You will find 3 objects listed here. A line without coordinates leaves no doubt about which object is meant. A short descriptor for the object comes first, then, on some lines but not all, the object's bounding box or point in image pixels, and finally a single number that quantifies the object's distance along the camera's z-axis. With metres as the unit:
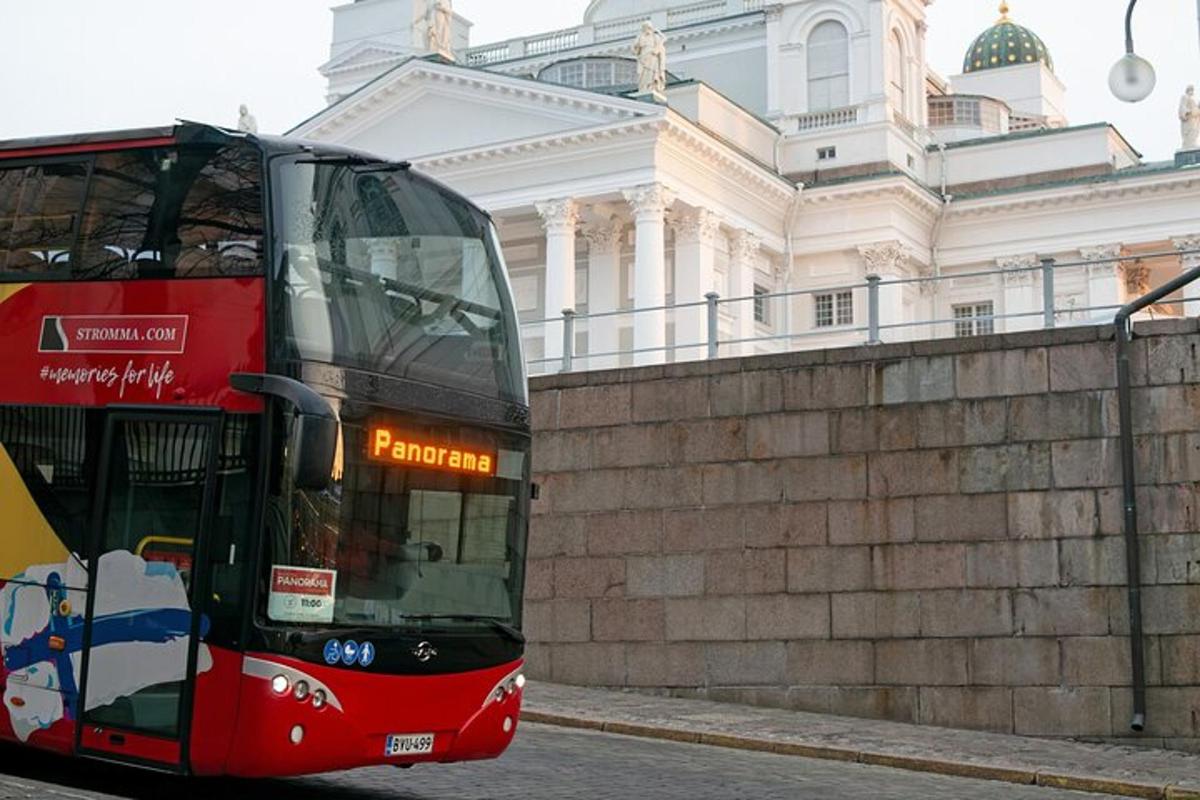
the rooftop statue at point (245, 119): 54.25
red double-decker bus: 9.33
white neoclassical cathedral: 46.34
